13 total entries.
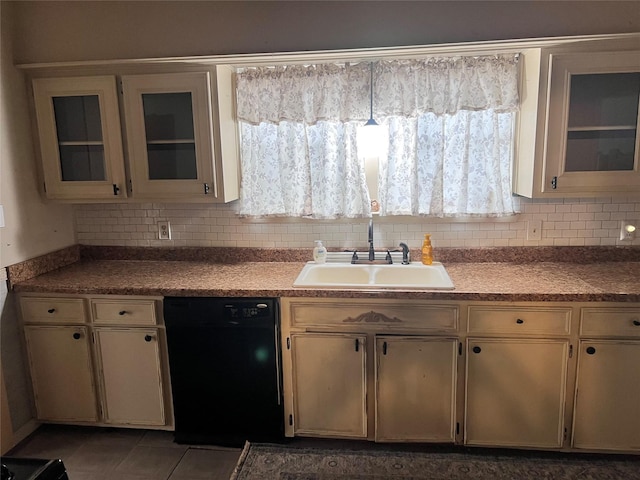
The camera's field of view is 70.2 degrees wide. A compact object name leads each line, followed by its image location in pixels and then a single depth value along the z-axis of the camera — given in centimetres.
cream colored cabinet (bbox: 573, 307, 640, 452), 206
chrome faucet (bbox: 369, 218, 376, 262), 258
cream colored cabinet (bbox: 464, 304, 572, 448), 210
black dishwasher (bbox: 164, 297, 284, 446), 224
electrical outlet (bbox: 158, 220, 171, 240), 284
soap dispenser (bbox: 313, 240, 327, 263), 263
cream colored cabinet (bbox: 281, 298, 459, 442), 218
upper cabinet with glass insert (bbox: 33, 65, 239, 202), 238
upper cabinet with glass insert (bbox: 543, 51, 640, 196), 214
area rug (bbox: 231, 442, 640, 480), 213
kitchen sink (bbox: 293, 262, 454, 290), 253
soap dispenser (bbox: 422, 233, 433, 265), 259
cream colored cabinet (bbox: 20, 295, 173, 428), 236
